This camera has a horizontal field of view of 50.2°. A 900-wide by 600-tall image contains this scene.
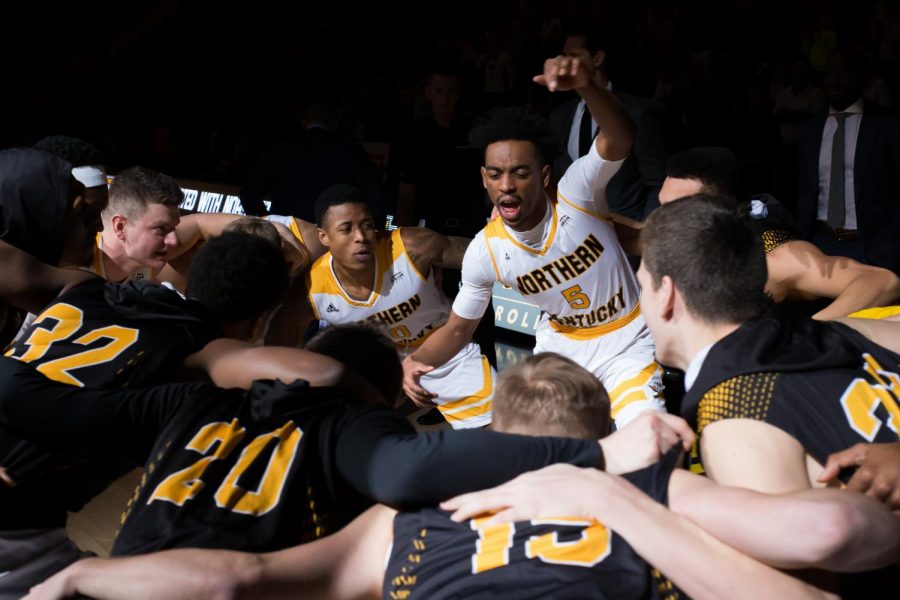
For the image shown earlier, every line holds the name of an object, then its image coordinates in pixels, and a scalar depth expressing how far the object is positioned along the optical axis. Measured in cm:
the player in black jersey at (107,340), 253
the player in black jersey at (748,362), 195
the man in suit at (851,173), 536
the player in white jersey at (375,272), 481
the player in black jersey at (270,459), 187
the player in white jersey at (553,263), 427
